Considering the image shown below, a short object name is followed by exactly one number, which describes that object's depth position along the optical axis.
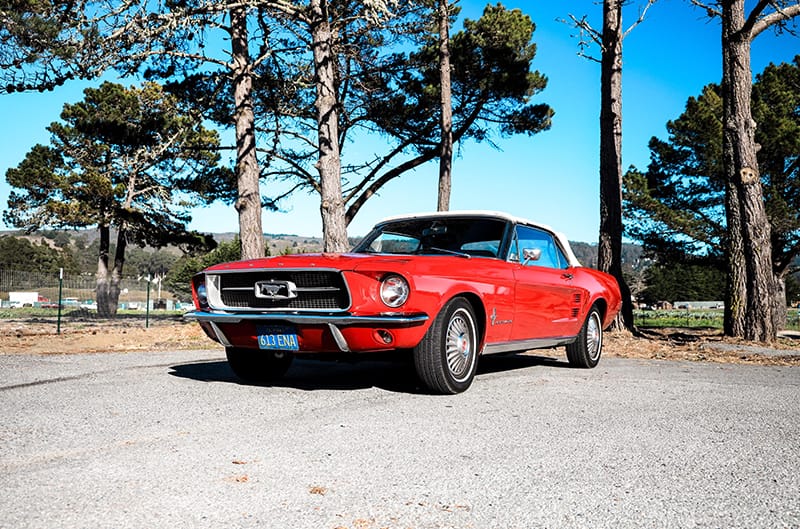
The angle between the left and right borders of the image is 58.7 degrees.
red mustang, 5.27
